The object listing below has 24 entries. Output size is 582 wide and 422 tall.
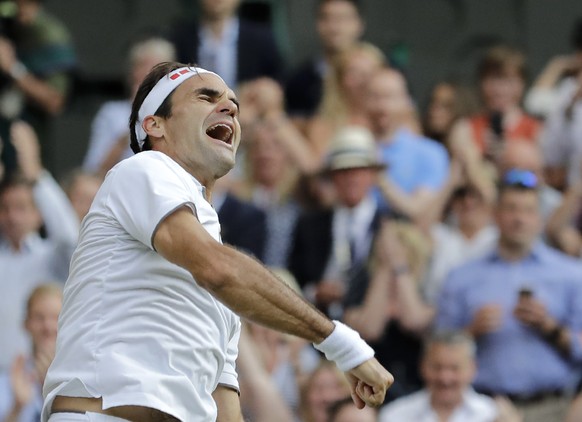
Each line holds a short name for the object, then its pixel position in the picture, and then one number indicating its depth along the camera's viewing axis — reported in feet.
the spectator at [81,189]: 65.82
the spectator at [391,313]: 60.90
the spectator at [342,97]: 69.56
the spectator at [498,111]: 71.67
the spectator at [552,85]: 75.46
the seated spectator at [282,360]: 59.62
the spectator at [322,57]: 71.92
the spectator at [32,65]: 72.95
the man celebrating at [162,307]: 31.65
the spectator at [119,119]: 68.59
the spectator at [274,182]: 65.41
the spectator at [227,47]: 71.72
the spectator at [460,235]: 63.72
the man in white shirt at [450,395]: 56.90
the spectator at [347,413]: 56.34
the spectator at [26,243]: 63.77
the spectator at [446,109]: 71.82
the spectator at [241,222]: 64.03
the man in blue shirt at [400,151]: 67.41
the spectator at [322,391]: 58.03
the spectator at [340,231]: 62.75
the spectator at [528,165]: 67.21
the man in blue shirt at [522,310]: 59.31
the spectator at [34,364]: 58.49
